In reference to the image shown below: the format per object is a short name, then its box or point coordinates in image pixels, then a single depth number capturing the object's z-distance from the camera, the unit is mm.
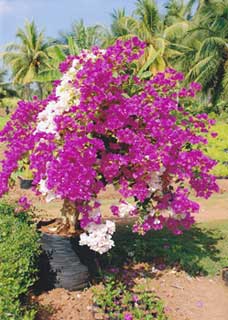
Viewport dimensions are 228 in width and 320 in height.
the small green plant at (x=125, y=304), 4496
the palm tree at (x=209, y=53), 23141
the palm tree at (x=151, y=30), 24453
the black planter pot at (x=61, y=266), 5012
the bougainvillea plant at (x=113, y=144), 4500
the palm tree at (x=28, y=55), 35156
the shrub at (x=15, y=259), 3487
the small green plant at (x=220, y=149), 15164
